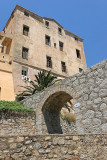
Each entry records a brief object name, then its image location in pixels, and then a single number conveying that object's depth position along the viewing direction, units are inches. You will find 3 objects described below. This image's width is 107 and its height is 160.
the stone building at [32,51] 626.8
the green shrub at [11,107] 320.7
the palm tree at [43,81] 477.6
